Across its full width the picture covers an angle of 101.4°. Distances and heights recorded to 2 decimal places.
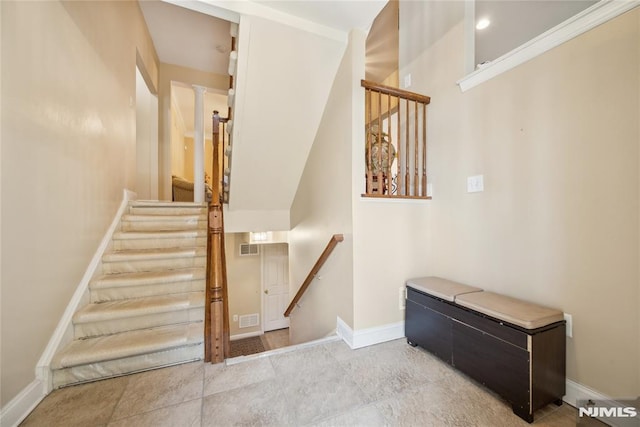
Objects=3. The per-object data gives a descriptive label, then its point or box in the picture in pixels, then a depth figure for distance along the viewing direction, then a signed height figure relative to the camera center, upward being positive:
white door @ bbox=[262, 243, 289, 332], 5.45 -1.51
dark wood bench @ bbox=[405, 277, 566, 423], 1.30 -0.73
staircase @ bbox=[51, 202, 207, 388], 1.66 -0.72
